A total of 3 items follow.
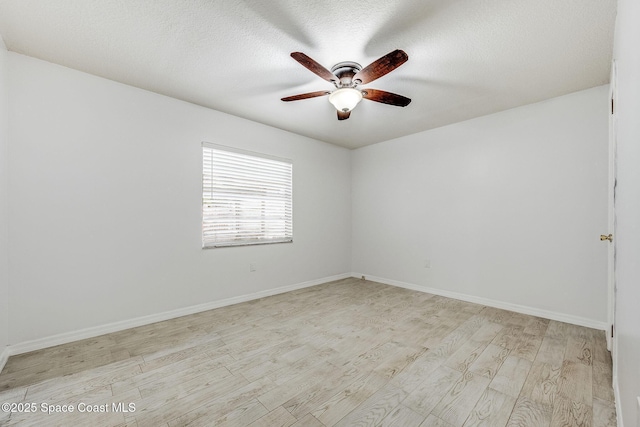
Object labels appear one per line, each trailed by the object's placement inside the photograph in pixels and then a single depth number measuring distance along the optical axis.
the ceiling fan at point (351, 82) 1.92
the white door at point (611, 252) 2.02
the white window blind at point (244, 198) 3.40
